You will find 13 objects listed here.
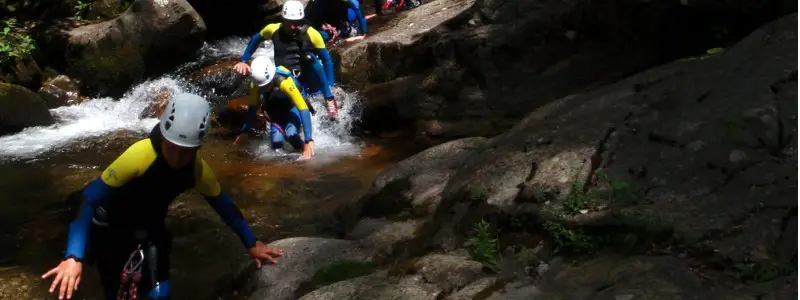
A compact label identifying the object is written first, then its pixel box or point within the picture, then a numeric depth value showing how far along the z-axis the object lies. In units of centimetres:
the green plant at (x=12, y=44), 1247
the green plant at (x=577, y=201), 399
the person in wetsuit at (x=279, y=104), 807
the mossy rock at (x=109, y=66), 1262
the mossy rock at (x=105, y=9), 1475
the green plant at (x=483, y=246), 395
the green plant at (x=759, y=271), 317
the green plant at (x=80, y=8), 1455
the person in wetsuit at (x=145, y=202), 354
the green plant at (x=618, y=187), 399
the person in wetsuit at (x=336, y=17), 1232
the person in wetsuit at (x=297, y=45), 930
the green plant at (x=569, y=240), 375
